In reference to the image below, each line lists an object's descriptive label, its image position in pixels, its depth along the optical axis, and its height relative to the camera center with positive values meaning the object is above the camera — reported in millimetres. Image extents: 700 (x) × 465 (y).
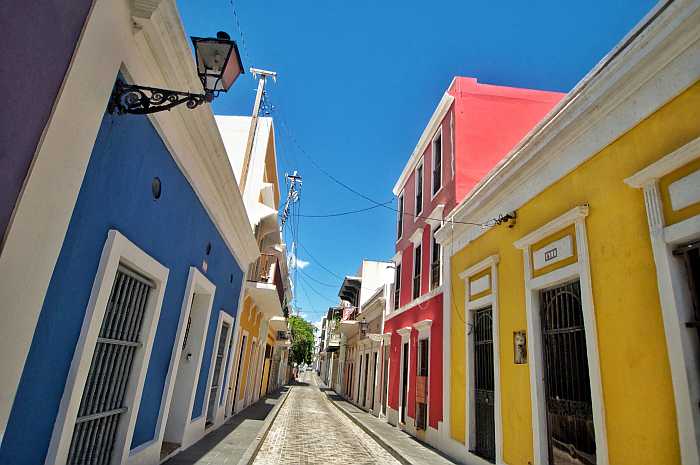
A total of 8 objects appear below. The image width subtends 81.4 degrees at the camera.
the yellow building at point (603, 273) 3588 +1227
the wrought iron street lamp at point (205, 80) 2973 +2111
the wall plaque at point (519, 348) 5902 +422
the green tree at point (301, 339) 42906 +2190
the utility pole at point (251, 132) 9586 +5111
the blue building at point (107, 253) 2322 +665
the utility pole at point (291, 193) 18234 +7342
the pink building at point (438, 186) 9852 +4571
